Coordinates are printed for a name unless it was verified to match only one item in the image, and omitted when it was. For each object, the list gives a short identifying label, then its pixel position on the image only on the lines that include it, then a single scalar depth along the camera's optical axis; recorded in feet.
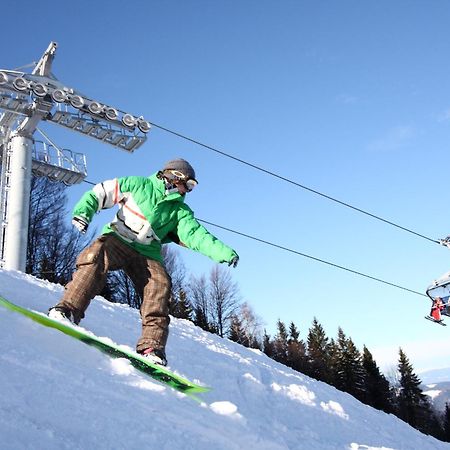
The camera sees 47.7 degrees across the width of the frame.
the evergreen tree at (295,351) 140.56
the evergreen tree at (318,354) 143.54
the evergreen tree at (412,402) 167.84
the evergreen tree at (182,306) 116.39
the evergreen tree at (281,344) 140.01
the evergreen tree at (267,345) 143.02
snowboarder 12.48
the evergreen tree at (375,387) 153.69
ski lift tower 45.73
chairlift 47.06
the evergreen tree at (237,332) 128.91
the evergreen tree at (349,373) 148.66
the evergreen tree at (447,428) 166.45
